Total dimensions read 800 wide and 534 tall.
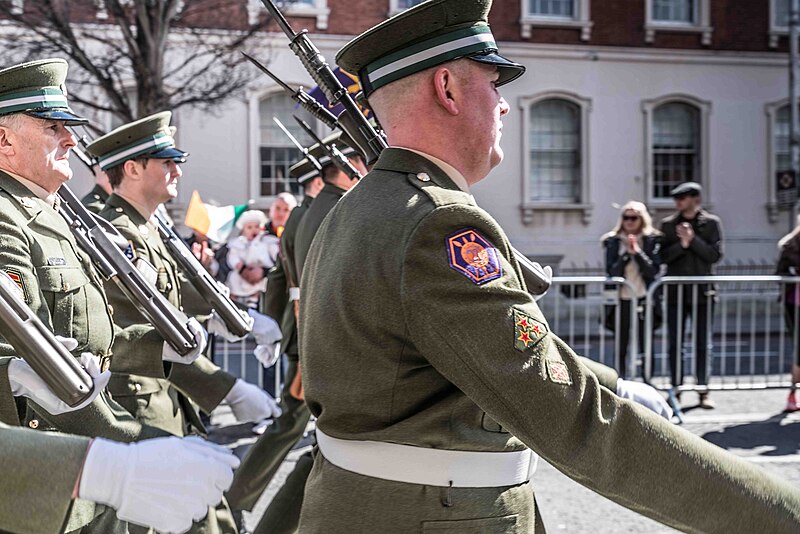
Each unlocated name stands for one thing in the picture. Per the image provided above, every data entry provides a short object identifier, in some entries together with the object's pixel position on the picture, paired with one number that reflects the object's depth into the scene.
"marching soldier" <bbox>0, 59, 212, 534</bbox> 2.96
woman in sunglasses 8.73
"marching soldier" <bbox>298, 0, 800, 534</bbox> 1.90
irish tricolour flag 9.25
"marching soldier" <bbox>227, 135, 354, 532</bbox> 5.01
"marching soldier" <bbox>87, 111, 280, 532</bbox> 3.90
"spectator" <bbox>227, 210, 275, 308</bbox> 8.98
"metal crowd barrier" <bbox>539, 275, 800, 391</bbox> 8.57
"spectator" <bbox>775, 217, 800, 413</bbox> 8.64
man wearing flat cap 8.55
